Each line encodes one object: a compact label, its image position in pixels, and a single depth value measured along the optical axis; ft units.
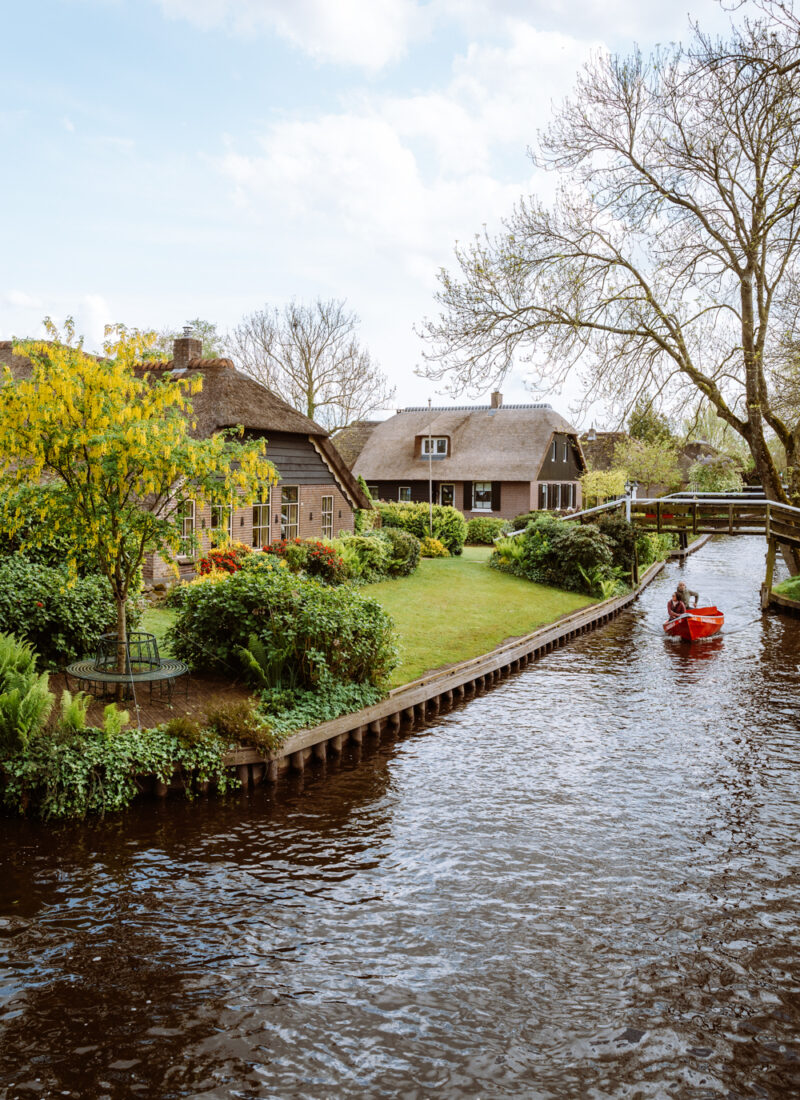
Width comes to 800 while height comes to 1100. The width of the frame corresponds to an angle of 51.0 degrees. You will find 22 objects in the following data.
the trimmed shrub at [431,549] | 105.91
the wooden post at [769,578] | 86.48
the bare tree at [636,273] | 71.56
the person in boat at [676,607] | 72.47
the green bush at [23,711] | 31.12
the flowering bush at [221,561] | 63.10
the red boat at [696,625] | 69.87
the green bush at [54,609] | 40.91
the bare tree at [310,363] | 145.59
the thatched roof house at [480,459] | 145.69
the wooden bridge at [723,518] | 84.48
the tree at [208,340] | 160.86
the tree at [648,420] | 77.20
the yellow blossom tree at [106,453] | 34.53
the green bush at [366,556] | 81.66
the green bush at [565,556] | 88.99
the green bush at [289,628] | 41.01
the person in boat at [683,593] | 73.46
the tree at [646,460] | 171.73
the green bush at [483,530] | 130.41
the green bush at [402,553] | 88.07
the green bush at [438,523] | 109.81
